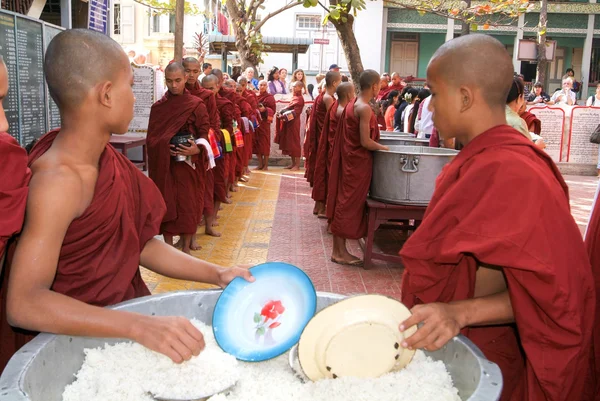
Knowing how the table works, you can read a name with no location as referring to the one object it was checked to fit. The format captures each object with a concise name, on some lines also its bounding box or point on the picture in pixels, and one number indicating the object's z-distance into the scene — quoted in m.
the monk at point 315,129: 8.32
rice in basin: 1.46
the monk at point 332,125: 6.02
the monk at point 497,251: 1.56
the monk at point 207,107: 6.30
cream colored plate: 1.53
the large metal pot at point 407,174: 4.96
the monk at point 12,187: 1.45
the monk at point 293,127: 12.72
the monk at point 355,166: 5.59
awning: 18.41
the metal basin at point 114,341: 1.27
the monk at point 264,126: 12.45
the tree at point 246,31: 14.12
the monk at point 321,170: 7.05
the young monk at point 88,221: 1.51
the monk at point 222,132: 7.48
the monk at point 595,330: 2.03
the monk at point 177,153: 5.59
